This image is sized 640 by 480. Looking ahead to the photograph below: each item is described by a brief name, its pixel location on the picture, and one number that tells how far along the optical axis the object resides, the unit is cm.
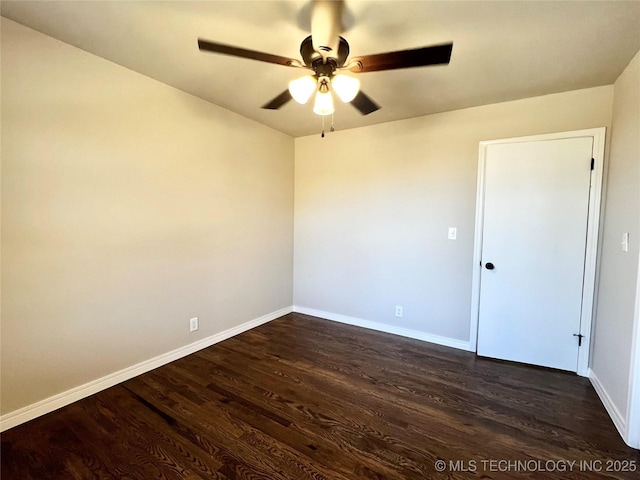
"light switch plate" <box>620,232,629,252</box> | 186
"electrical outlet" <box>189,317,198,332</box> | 280
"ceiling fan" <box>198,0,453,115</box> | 141
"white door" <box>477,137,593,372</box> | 243
